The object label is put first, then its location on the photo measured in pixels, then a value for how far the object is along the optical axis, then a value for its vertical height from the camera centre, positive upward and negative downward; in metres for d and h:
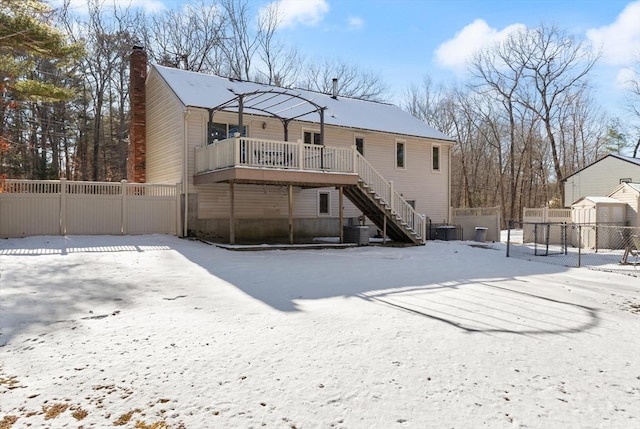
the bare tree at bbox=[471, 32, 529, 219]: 38.66 +10.32
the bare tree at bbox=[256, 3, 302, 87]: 34.56 +11.05
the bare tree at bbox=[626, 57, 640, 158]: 40.59 +6.06
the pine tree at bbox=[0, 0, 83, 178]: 12.78 +5.22
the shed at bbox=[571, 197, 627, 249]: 18.72 -0.12
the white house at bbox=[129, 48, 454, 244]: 14.55 +2.08
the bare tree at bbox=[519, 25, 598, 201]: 37.19 +10.76
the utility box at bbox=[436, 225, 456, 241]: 20.68 -0.82
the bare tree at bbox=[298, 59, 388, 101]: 36.94 +10.58
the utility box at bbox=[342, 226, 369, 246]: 16.08 -0.70
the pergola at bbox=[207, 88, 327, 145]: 15.56 +4.22
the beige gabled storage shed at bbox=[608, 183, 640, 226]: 18.88 +0.64
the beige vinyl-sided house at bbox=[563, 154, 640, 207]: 30.52 +2.68
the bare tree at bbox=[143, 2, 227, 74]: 30.16 +12.04
